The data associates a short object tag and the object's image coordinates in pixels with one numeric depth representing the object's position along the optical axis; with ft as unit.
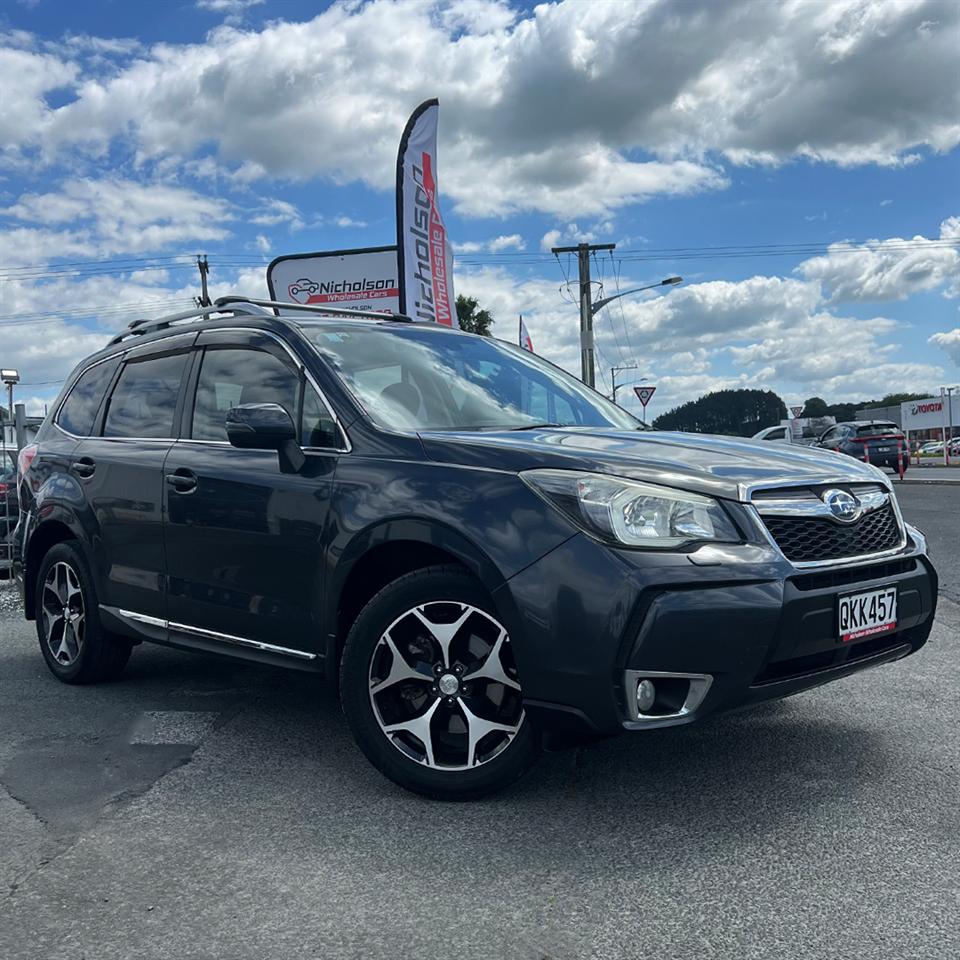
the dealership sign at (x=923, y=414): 170.30
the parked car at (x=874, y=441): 90.12
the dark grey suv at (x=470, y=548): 10.09
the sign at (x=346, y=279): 63.26
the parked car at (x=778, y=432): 111.90
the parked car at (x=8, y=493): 36.19
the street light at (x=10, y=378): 46.55
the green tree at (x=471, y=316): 148.46
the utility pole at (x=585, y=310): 111.65
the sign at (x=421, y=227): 40.98
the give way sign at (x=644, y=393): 120.78
